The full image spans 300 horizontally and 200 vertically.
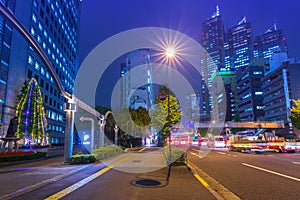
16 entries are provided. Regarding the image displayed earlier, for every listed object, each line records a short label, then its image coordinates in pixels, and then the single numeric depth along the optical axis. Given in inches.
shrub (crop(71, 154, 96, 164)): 552.1
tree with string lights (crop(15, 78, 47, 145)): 1363.2
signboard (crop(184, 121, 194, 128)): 1582.2
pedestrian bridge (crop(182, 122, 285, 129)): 2692.2
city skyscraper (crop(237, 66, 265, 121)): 4045.3
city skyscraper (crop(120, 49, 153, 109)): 3782.2
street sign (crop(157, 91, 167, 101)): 610.5
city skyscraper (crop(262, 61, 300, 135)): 2992.1
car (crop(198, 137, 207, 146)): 2015.5
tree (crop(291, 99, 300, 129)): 1568.7
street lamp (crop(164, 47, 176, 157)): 670.4
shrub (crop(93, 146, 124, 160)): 643.4
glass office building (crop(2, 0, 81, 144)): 1685.5
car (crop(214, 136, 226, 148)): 1633.9
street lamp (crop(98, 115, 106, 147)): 919.0
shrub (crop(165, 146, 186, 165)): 514.6
